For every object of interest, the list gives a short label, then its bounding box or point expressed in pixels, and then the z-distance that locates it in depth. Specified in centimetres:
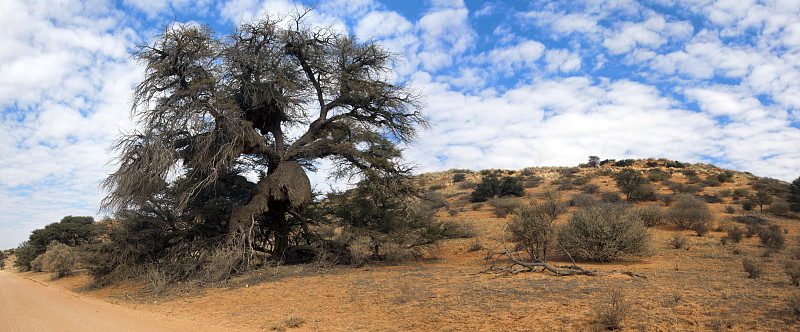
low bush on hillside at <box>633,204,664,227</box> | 1838
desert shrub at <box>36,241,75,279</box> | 1922
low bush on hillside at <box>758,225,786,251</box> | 1330
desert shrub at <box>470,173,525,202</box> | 2977
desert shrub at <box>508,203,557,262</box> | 1198
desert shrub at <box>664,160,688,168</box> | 4093
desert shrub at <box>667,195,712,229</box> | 1738
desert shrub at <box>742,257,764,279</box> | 832
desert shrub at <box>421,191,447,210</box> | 2608
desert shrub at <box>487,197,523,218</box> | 2328
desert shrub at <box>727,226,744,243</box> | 1461
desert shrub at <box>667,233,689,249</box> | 1362
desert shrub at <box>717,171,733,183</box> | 3158
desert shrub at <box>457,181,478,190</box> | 3681
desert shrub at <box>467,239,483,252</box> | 1562
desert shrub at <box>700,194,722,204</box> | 2491
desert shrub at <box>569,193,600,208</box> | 2246
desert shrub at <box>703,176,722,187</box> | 3009
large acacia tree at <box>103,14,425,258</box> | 1091
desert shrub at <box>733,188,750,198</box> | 2517
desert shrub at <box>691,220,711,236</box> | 1599
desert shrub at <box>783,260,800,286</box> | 714
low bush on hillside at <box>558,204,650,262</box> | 1173
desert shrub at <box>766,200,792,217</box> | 2056
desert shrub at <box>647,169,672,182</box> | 3191
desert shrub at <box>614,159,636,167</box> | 4441
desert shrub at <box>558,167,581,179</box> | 3998
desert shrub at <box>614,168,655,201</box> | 2514
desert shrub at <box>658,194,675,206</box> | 2338
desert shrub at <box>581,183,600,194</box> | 2910
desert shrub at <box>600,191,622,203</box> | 2466
